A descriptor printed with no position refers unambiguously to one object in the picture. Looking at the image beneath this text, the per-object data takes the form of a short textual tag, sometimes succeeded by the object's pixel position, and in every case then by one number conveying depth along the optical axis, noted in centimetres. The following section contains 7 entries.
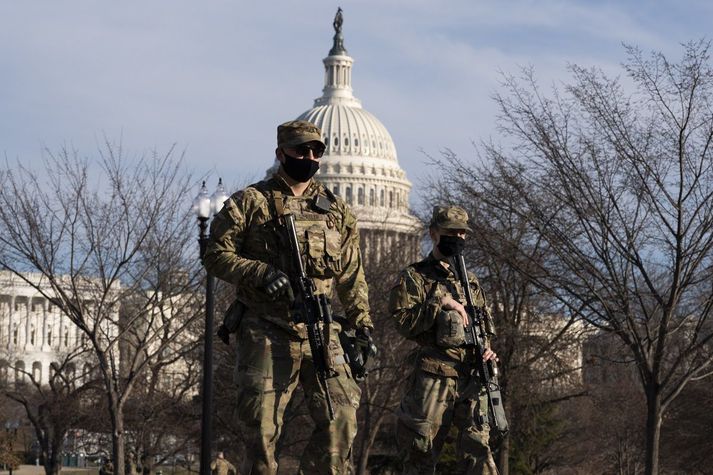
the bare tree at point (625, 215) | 1730
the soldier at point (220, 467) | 2691
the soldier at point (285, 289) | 862
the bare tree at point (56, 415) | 3312
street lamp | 1975
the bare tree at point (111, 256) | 2408
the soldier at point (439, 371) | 1105
